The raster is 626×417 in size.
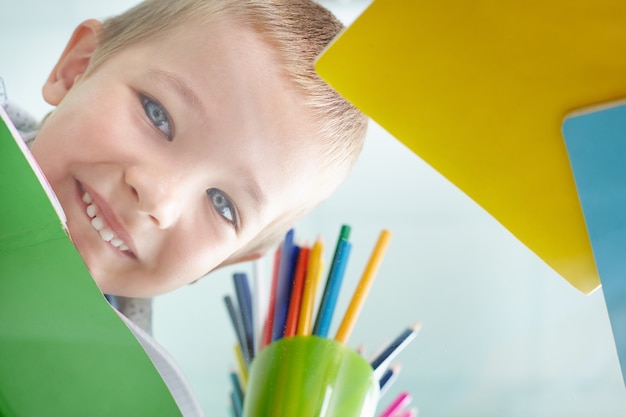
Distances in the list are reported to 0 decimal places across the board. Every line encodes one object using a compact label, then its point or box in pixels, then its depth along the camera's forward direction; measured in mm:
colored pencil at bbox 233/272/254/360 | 585
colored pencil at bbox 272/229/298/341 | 569
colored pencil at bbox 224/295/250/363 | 585
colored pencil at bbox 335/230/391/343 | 580
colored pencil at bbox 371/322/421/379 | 586
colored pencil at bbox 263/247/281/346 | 571
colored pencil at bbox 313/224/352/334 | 569
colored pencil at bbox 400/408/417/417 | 586
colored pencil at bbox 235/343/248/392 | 592
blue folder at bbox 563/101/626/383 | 483
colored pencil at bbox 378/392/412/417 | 593
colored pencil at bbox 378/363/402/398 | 595
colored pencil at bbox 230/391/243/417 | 592
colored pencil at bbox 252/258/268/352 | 579
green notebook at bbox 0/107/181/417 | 481
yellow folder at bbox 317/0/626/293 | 477
